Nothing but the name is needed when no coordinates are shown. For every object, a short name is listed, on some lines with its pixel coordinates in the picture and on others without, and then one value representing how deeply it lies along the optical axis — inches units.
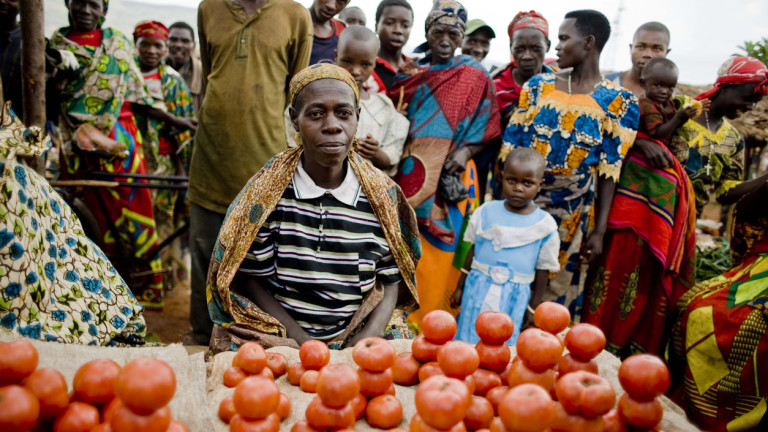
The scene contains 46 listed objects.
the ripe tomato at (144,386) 37.7
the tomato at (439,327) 60.2
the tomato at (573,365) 54.6
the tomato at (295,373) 64.1
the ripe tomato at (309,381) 61.4
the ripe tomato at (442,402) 42.5
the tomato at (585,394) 43.3
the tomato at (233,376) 61.7
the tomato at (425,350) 61.6
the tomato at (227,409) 53.6
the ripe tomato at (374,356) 55.1
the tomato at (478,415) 50.9
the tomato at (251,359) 61.6
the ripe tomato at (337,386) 48.3
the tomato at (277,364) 66.6
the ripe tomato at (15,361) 41.6
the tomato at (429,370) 58.6
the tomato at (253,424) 49.3
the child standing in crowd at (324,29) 158.7
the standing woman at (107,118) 166.4
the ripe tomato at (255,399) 48.8
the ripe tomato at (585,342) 53.3
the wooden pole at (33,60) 100.7
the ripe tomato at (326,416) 49.3
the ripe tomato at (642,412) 46.3
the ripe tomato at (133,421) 38.9
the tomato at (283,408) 55.4
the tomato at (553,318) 59.0
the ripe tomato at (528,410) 39.7
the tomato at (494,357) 60.2
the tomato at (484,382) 58.1
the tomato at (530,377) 51.9
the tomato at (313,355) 62.7
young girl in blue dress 124.0
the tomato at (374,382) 55.7
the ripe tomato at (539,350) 51.0
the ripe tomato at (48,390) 42.0
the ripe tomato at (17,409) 36.9
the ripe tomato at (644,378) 46.0
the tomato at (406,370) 62.6
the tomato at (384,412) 53.6
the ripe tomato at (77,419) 42.4
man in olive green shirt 126.1
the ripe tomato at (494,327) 58.9
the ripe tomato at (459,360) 52.5
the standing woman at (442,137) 147.2
